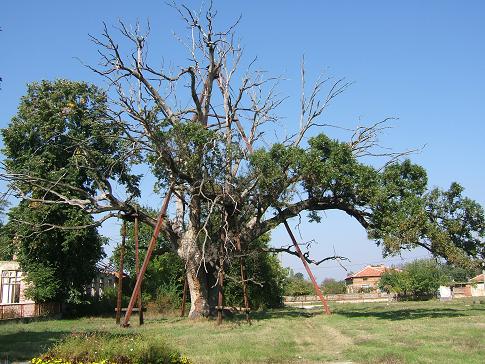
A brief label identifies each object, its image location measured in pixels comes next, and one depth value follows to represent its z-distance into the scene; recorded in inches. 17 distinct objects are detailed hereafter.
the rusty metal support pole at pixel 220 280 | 887.7
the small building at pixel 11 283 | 1409.9
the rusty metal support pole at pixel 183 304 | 1154.7
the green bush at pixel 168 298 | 1378.0
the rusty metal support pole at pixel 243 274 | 900.6
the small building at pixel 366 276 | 4045.3
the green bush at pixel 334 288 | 3095.0
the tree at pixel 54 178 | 1243.2
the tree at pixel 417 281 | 1963.6
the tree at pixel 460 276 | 3905.0
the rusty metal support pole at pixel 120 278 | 1015.2
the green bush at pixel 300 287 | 2114.2
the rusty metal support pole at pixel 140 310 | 934.1
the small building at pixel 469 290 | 2557.1
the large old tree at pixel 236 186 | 890.7
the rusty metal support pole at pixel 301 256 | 1021.2
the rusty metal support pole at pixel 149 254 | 883.6
